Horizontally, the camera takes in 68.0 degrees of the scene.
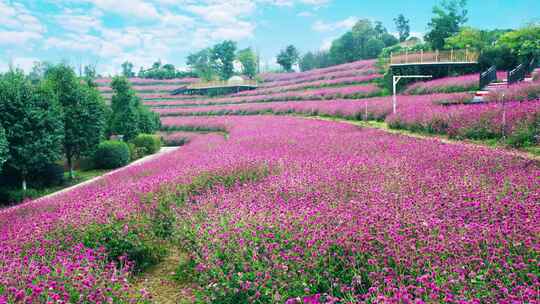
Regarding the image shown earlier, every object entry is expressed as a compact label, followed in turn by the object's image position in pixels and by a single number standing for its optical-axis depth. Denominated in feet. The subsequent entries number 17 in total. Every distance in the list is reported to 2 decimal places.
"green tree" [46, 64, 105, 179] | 68.33
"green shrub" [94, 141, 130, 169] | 75.25
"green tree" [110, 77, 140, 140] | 91.91
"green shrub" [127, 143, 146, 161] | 85.10
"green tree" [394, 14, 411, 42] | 281.33
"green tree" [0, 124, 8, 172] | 48.73
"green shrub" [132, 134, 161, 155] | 89.35
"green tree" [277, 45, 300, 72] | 259.19
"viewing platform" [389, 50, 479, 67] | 92.32
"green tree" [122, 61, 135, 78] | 293.70
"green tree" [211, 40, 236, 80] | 233.14
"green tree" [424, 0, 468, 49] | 113.29
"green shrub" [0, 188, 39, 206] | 53.78
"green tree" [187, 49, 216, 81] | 225.95
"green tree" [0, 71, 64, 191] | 54.70
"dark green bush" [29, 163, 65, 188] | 61.31
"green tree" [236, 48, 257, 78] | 237.86
